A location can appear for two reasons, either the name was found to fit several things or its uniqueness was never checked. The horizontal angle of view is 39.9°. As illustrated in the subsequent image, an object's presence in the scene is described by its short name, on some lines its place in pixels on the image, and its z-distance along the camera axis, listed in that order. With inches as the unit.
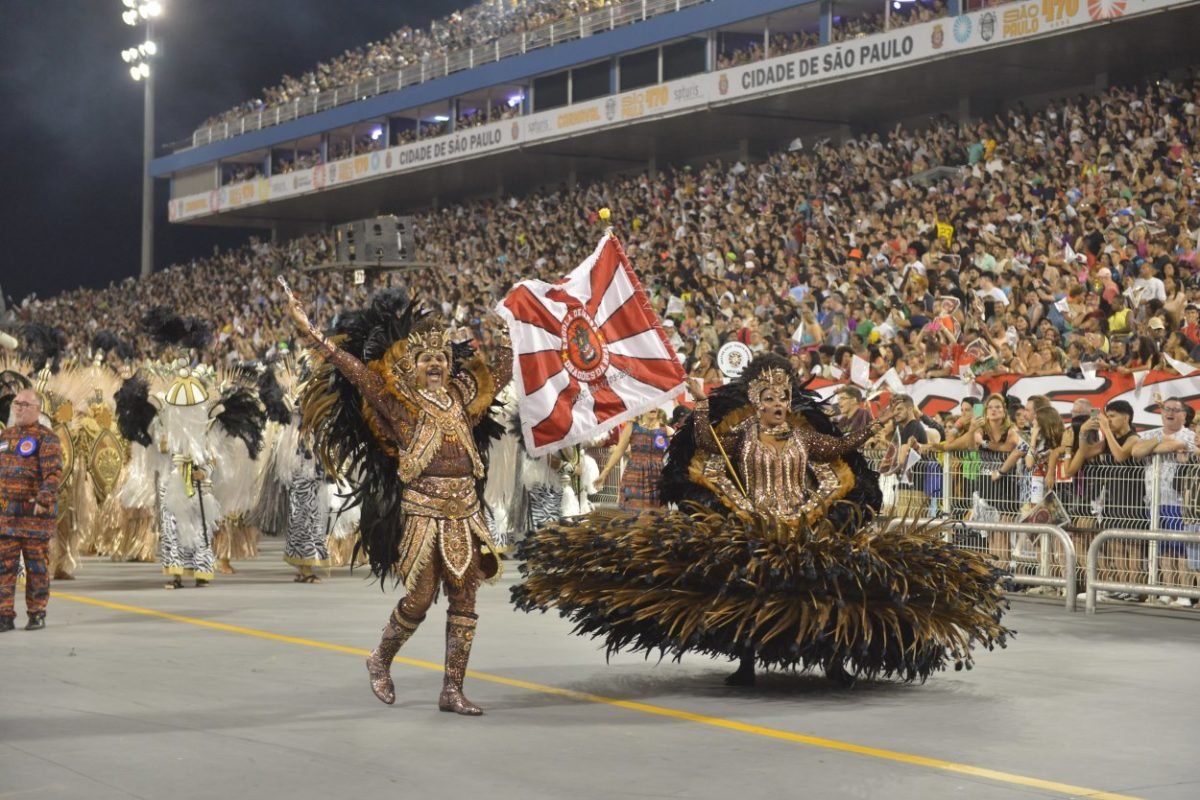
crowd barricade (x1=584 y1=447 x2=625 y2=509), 791.7
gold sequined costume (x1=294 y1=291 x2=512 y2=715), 325.4
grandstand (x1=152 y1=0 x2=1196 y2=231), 1144.8
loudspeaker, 1034.7
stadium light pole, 2037.4
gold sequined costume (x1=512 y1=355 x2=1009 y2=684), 335.6
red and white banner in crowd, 573.0
